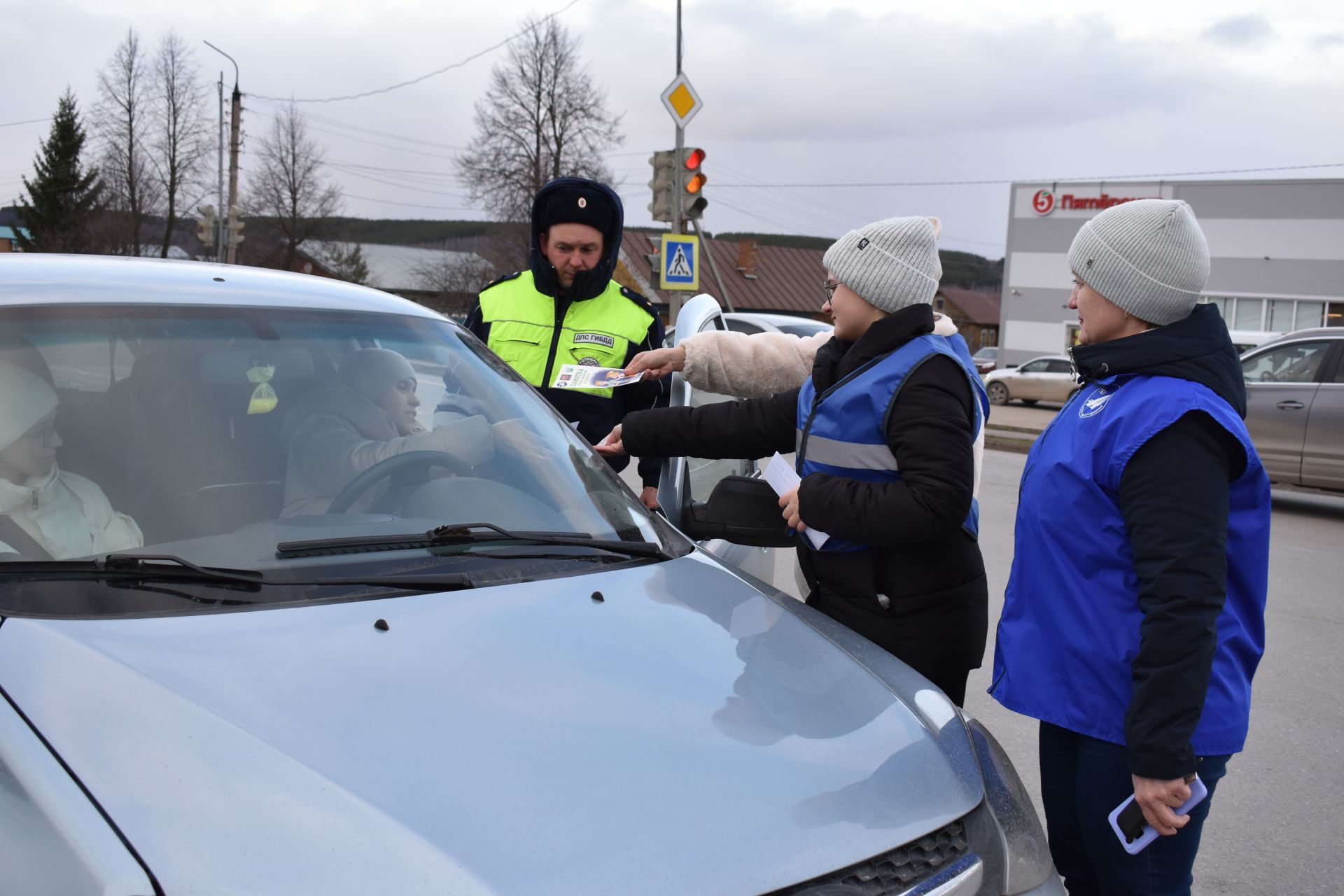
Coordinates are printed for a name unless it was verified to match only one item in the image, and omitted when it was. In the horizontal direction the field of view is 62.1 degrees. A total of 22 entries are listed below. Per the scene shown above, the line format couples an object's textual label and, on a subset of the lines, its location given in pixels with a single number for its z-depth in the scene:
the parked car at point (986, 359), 44.34
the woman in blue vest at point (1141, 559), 1.89
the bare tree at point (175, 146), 58.72
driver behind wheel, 2.27
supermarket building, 38.44
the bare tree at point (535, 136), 44.69
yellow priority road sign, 12.59
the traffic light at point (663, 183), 12.35
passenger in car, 1.94
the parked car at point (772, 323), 11.18
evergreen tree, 57.59
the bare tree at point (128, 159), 58.09
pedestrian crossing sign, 12.32
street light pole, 39.72
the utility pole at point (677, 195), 12.11
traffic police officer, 3.74
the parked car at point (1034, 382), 28.17
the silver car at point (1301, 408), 10.06
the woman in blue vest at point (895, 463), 2.45
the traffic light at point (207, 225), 33.62
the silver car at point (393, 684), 1.38
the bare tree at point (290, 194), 59.03
